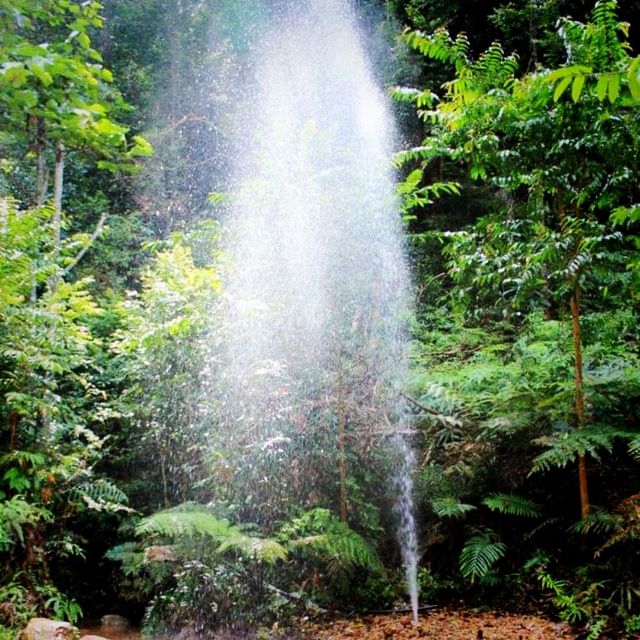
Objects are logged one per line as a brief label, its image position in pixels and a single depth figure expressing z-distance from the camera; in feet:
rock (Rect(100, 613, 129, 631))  13.32
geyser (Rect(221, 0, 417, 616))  13.85
